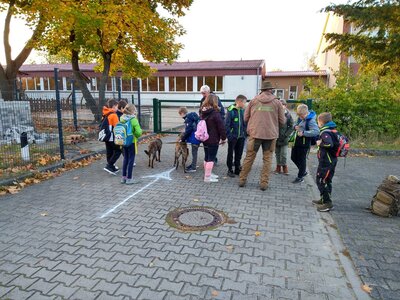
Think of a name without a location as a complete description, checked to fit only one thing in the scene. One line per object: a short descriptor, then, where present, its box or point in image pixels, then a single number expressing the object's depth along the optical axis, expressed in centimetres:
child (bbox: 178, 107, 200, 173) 695
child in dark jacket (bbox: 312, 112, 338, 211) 473
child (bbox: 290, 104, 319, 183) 601
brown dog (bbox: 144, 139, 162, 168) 758
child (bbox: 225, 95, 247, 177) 654
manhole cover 429
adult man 565
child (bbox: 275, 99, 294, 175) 690
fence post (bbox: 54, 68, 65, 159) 769
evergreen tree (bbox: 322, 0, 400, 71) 1173
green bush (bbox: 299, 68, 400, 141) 1016
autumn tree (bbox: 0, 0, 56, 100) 1241
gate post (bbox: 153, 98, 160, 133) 1275
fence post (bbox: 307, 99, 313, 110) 1016
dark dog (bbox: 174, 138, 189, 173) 720
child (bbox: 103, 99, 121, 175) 671
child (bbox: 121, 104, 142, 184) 594
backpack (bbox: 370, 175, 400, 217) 464
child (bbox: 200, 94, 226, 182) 631
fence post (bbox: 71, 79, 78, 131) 995
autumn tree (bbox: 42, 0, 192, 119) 1169
